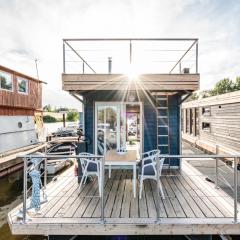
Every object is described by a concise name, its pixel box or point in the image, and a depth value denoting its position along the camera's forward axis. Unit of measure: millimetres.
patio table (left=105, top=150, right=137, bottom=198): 5717
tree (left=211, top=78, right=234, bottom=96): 49062
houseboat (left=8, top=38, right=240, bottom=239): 4168
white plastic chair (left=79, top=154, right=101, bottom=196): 5830
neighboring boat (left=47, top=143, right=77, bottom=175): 12116
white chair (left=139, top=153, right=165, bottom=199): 5539
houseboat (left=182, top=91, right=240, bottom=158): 11484
